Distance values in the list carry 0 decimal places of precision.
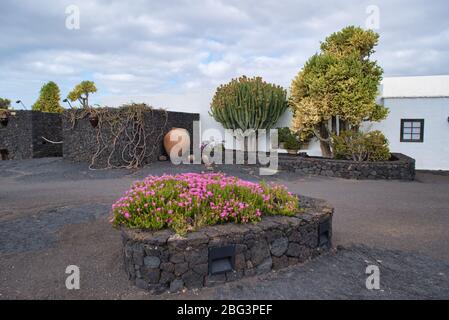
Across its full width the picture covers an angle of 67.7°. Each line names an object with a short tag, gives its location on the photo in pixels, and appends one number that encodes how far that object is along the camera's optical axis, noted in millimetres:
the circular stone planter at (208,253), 3244
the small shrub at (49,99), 17719
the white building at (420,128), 13047
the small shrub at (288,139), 13895
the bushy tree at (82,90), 15398
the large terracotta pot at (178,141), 13031
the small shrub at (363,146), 10703
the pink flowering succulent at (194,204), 3535
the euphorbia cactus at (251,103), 13742
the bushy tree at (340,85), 10945
